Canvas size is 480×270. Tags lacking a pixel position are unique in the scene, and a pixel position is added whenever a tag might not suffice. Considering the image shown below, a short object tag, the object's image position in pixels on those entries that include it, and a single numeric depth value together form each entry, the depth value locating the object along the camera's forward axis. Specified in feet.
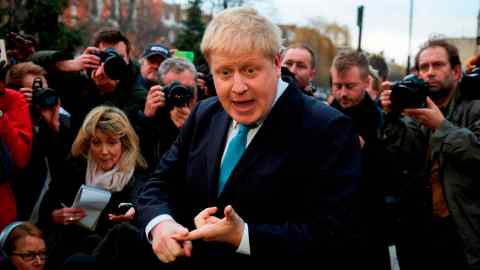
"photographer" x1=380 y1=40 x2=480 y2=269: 11.48
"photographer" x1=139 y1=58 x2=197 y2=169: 13.17
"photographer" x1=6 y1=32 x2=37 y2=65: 16.15
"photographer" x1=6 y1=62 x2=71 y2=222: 12.66
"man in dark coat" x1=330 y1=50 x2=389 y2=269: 11.23
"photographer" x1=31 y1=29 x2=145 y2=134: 14.33
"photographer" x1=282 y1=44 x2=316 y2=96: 16.66
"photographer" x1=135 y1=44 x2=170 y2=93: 18.20
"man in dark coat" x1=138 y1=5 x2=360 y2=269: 6.25
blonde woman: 12.01
